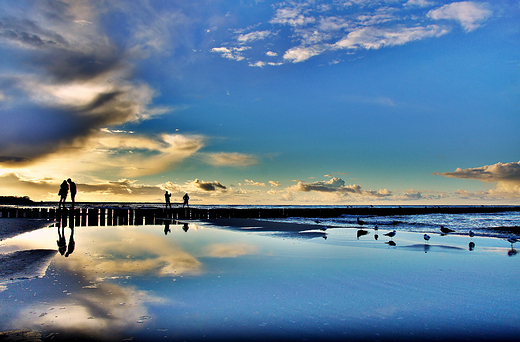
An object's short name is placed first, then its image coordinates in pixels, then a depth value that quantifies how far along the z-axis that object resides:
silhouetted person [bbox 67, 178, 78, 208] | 24.13
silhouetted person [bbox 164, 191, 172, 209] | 37.69
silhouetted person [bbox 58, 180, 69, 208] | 25.16
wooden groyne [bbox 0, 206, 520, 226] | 26.69
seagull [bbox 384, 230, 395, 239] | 15.58
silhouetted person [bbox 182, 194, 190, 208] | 39.34
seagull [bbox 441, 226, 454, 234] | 19.91
